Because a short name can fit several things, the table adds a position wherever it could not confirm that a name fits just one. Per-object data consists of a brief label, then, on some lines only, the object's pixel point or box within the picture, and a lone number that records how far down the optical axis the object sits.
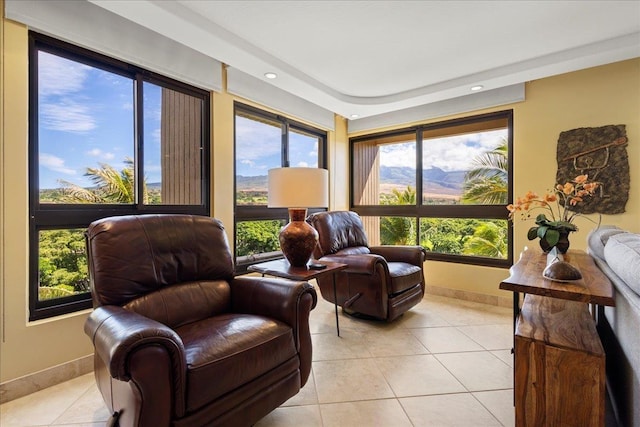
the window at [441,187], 3.52
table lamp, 2.25
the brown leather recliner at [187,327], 1.12
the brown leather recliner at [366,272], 2.72
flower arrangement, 1.73
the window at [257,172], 3.21
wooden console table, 1.15
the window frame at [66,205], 1.86
